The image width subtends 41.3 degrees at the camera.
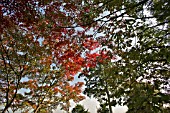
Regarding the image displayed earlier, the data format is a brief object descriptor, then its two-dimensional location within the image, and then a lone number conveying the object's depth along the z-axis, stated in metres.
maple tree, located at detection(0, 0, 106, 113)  13.93
